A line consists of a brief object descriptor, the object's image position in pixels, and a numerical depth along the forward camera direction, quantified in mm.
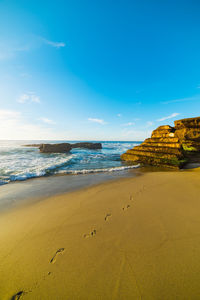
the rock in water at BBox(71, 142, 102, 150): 46044
